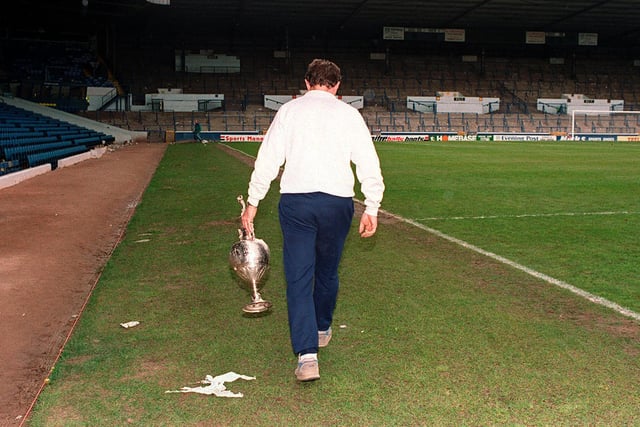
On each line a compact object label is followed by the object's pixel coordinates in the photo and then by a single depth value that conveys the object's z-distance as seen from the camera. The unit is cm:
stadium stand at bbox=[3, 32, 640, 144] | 5662
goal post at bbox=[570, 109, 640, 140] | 6103
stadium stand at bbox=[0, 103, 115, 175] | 2072
